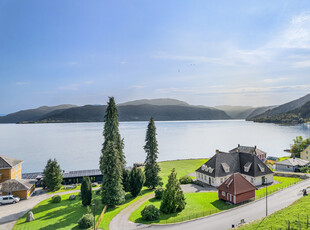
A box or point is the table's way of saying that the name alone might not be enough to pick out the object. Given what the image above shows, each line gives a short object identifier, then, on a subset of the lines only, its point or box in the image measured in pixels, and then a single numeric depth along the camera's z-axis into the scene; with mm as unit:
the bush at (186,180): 49438
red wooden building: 34938
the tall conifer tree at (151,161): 47062
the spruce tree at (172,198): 32281
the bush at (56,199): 41031
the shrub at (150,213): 29672
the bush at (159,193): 39938
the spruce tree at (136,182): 42125
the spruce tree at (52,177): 50088
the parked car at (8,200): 41250
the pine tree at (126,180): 44716
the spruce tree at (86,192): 37375
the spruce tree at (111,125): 44281
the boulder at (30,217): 32688
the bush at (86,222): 28422
